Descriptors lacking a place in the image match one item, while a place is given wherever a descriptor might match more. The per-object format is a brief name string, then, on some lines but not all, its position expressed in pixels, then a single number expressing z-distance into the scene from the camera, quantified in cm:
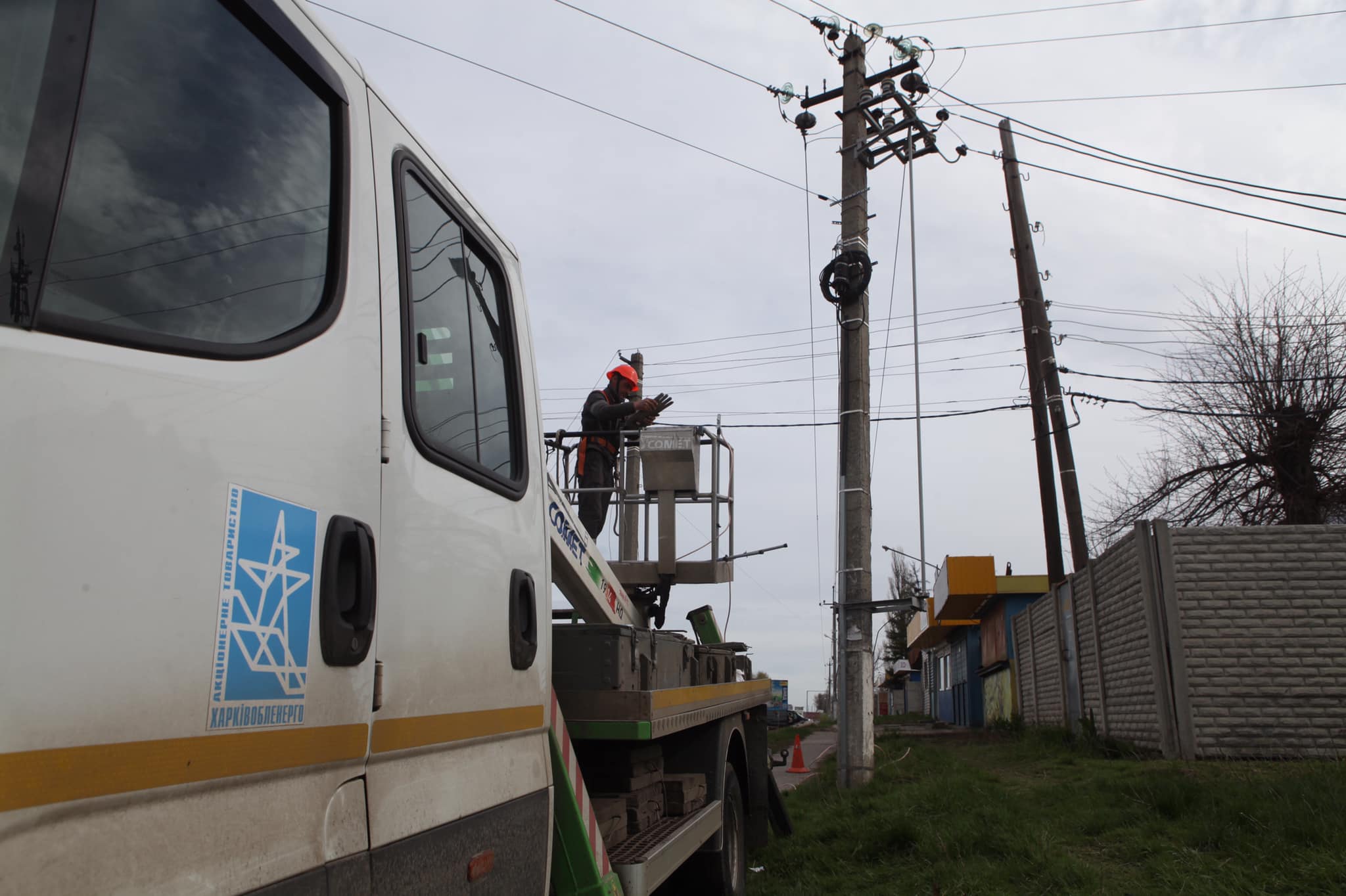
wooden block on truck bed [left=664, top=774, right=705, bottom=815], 494
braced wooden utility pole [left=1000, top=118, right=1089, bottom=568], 1805
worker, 620
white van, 140
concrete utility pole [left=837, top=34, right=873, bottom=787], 1166
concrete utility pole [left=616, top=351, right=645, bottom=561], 641
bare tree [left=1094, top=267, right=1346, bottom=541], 1917
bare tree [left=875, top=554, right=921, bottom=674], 6819
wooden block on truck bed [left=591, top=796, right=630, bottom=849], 397
